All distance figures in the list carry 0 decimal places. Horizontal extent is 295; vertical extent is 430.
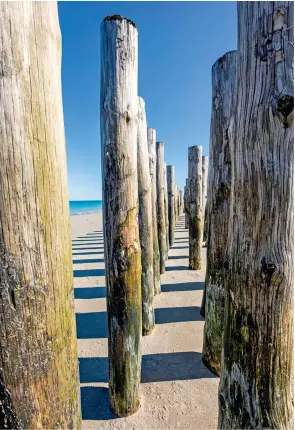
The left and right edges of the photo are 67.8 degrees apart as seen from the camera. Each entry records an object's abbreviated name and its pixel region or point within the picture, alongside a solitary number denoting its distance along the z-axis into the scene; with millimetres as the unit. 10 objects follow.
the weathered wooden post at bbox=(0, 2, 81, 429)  815
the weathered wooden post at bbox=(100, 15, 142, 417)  1792
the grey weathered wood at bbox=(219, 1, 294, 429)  998
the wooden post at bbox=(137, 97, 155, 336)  2984
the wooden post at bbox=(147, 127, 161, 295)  4059
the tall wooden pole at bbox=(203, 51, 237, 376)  2312
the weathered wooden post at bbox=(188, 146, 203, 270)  5566
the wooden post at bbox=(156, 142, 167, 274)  5146
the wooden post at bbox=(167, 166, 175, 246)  8414
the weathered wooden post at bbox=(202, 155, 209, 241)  10484
